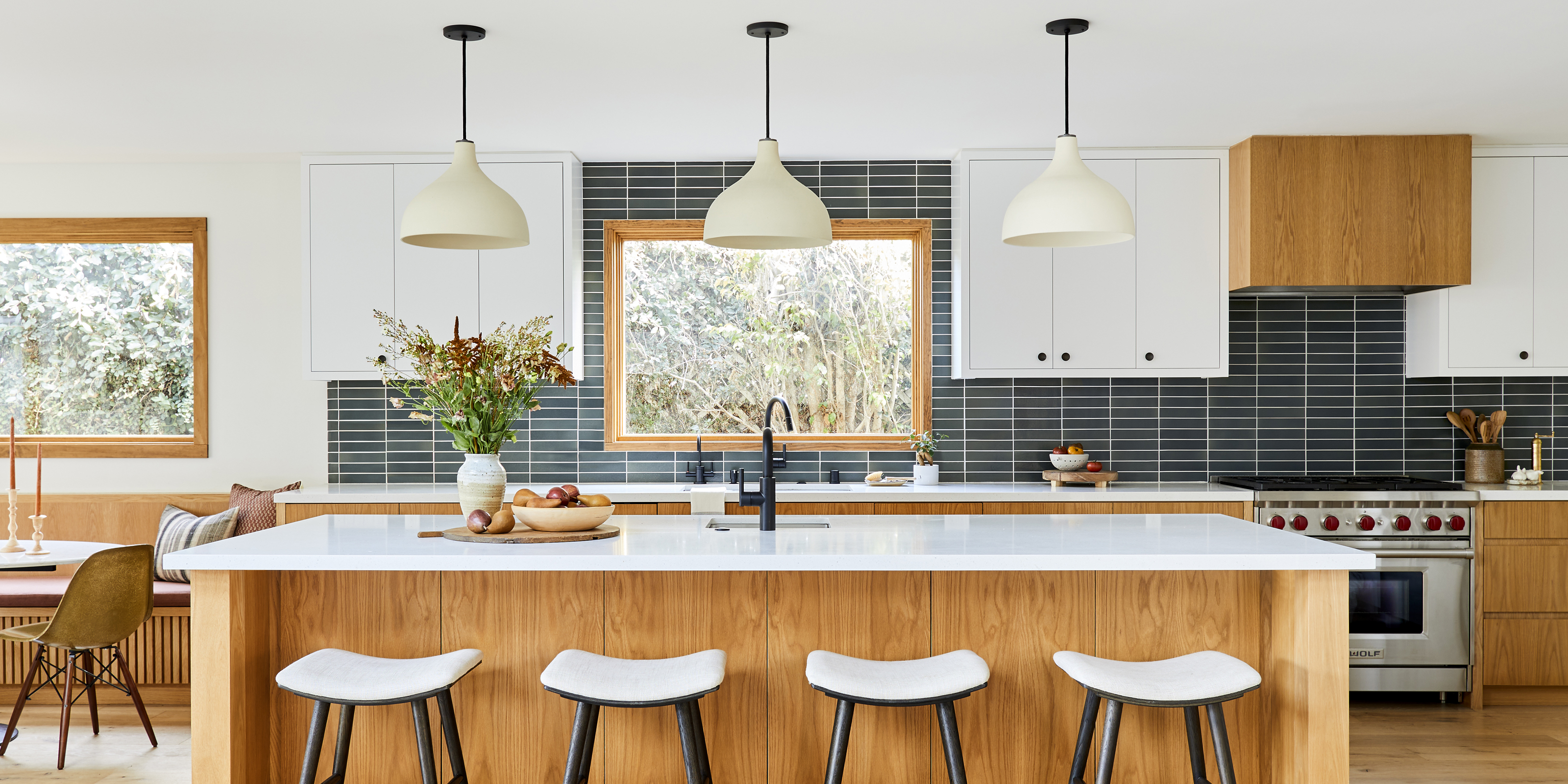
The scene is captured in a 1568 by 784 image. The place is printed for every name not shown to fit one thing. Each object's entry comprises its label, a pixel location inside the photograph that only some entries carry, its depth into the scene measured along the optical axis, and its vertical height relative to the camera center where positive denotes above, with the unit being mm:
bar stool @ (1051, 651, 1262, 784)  2301 -670
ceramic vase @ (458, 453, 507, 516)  2924 -270
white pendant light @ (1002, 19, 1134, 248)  2627 +468
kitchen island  2781 -676
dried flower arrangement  2857 +17
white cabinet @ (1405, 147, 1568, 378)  4348 +542
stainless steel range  4109 -764
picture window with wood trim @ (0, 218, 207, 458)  4723 +227
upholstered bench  4305 -1125
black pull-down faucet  2830 -306
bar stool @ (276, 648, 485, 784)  2320 -675
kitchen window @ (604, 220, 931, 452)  4781 +219
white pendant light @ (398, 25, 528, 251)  2744 +474
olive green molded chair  3449 -767
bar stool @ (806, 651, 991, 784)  2283 -666
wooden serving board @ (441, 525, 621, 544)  2662 -392
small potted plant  4492 -306
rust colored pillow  4398 -538
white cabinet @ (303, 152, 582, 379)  4414 +529
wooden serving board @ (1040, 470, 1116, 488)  4359 -376
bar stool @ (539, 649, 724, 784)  2271 -666
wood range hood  4184 +716
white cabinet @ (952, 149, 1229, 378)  4367 +455
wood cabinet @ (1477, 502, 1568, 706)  4109 -815
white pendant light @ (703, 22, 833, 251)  2668 +461
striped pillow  4195 -599
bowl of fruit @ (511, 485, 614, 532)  2756 -328
